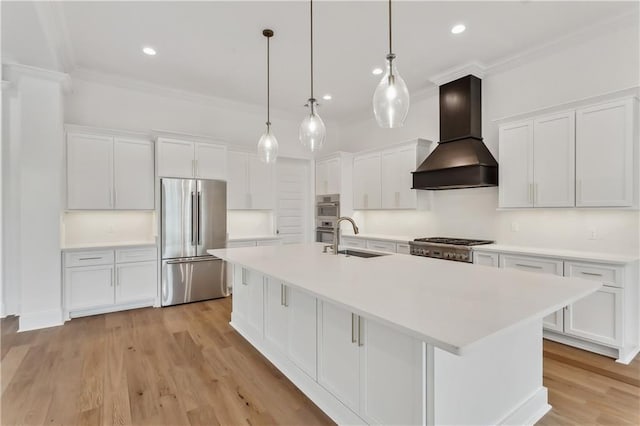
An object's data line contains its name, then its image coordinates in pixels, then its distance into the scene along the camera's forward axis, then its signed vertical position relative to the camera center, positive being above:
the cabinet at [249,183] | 5.18 +0.47
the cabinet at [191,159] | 4.37 +0.75
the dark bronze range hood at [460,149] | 3.77 +0.80
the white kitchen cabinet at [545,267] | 3.03 -0.58
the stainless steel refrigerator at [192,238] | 4.34 -0.39
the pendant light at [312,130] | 2.78 +0.72
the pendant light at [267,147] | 3.17 +0.65
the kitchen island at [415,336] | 1.27 -0.71
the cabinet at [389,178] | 4.72 +0.53
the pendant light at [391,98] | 2.03 +0.74
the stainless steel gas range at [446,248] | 3.69 -0.48
